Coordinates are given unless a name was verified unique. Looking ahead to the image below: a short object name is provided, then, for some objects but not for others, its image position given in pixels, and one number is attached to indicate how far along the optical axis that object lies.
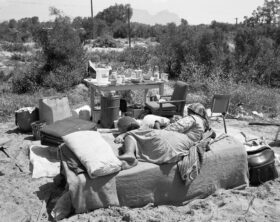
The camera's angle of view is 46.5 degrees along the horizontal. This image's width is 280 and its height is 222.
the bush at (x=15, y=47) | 21.70
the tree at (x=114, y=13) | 65.01
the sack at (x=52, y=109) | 5.66
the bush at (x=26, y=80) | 9.40
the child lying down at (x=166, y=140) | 3.63
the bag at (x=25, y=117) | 5.87
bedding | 3.31
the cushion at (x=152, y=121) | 5.33
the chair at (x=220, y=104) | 5.68
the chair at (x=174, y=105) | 6.14
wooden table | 6.14
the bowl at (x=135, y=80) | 6.50
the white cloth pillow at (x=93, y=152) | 3.30
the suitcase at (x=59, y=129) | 4.66
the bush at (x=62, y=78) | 9.33
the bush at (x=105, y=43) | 26.41
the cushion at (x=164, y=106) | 6.17
